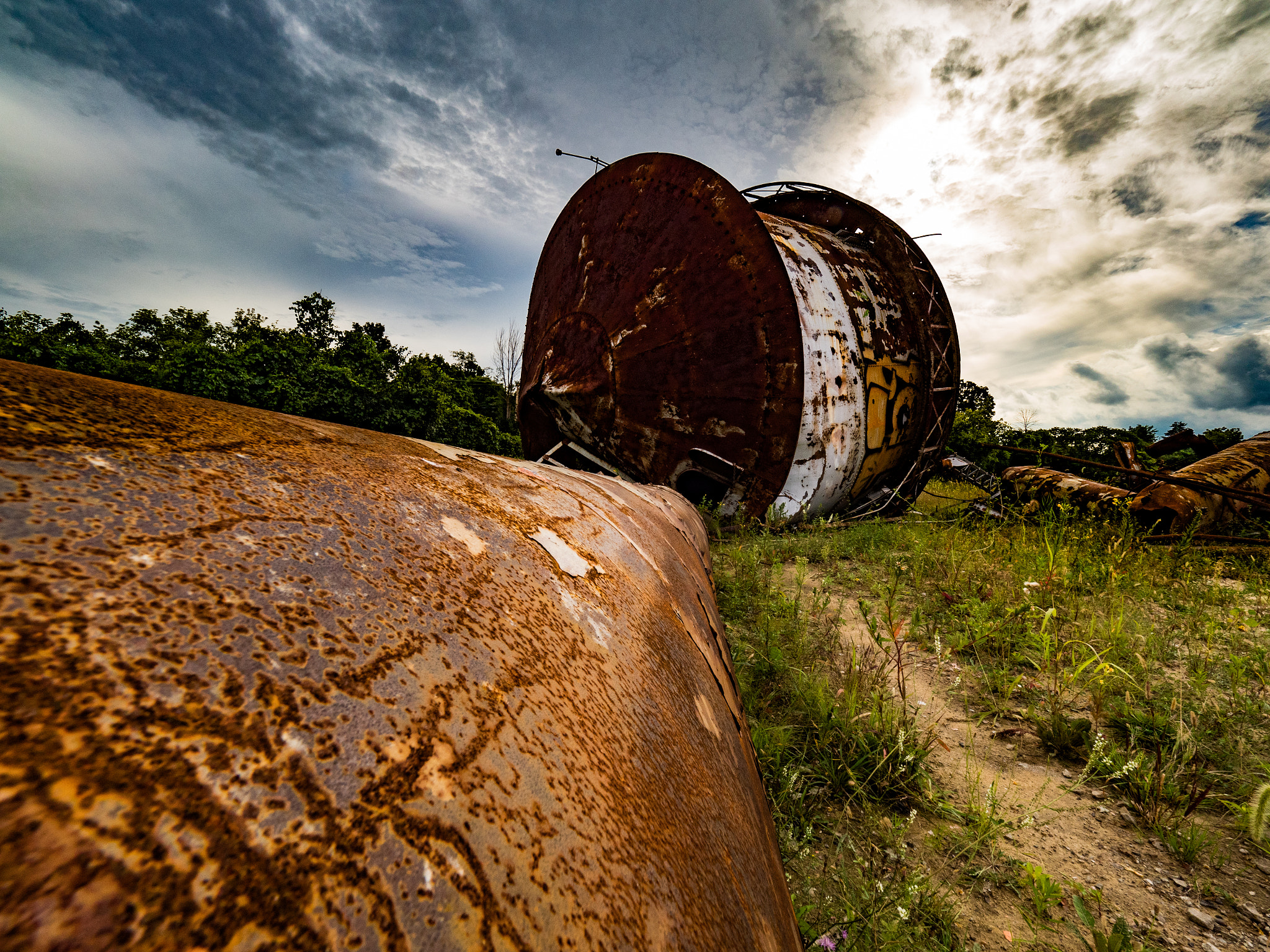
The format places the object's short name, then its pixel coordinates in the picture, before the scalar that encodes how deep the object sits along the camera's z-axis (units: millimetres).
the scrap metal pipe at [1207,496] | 4230
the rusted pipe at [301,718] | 207
